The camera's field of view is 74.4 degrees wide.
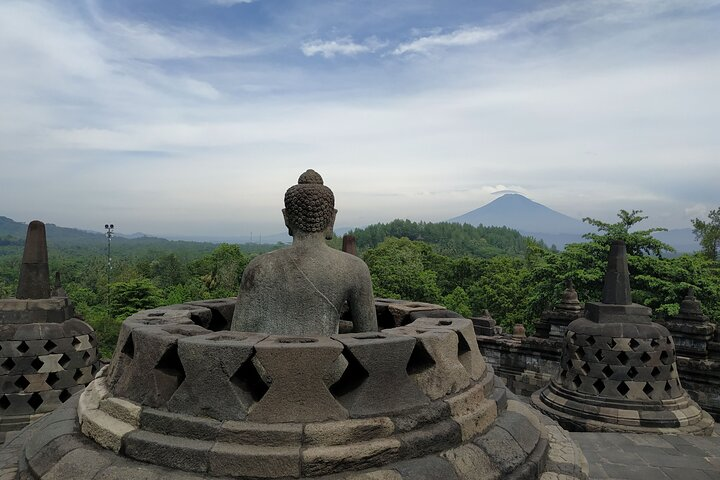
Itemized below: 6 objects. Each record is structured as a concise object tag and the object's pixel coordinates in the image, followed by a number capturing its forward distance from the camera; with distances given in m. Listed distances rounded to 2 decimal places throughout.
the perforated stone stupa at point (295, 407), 2.81
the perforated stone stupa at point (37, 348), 7.02
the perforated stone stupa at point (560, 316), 13.70
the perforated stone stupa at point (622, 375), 8.24
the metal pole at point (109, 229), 41.11
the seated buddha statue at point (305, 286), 3.73
